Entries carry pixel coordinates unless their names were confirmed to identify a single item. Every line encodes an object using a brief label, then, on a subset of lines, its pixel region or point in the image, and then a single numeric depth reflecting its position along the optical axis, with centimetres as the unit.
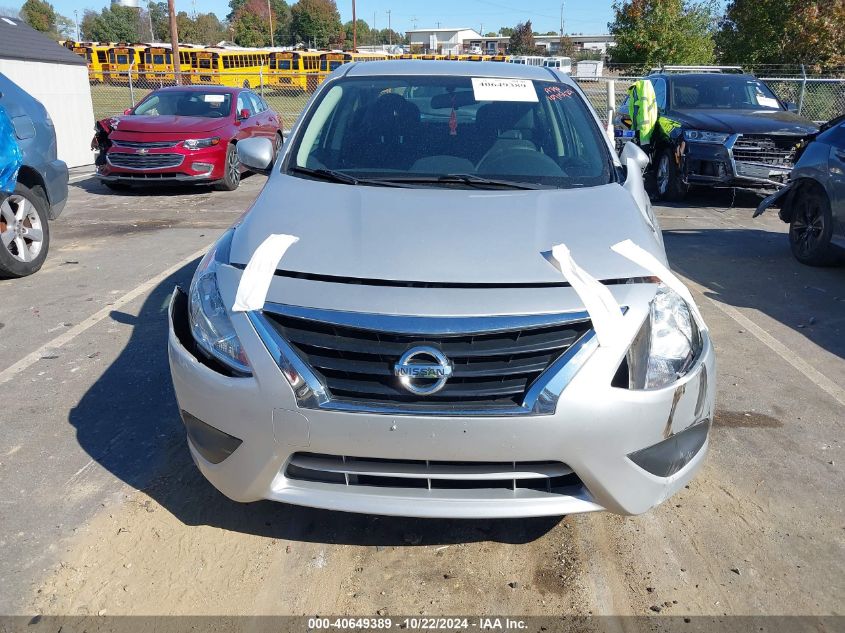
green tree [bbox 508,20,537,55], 8325
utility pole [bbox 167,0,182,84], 2116
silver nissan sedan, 231
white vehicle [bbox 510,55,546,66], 2127
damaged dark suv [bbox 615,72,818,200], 960
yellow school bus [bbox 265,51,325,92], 4116
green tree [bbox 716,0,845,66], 2128
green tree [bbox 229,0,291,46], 8812
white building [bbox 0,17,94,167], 1231
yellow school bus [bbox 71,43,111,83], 4100
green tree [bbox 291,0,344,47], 9325
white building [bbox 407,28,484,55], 10251
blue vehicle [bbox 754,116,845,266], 653
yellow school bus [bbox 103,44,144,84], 4125
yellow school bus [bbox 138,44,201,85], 4016
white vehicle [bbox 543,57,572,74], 3662
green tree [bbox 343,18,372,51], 9861
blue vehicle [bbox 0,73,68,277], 615
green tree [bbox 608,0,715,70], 2816
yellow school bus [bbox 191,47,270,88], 4019
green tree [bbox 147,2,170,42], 9936
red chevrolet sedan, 1073
